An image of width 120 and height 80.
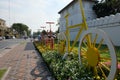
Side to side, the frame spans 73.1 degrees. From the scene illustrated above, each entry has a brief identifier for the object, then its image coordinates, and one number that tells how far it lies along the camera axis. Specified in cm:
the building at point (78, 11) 1409
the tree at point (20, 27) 4753
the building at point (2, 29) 3381
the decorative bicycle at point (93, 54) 167
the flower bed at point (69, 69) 215
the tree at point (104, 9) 1381
